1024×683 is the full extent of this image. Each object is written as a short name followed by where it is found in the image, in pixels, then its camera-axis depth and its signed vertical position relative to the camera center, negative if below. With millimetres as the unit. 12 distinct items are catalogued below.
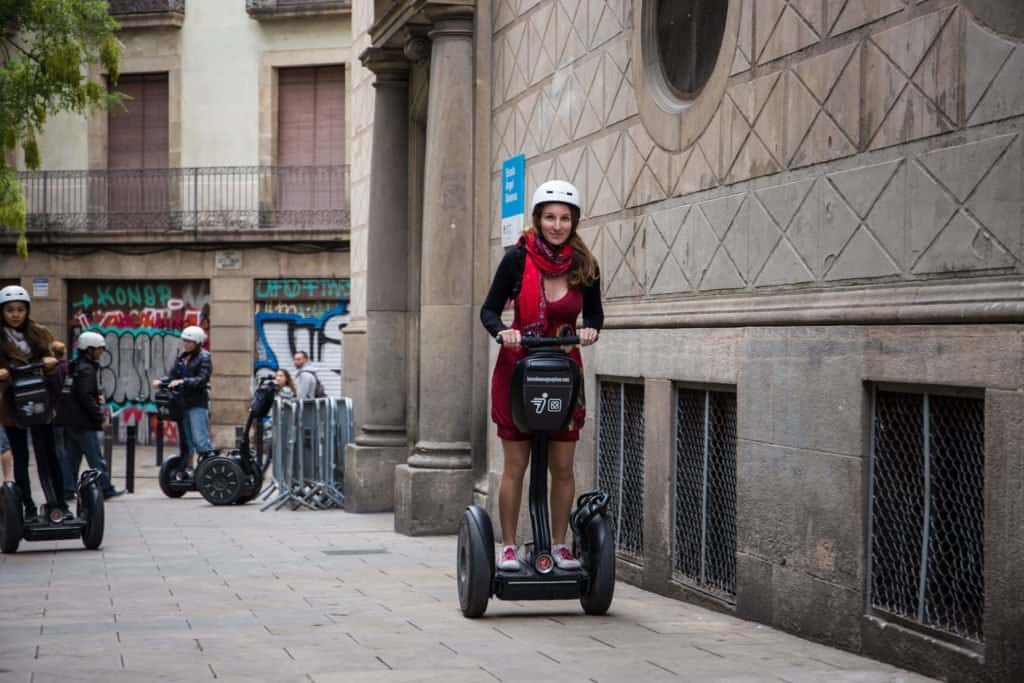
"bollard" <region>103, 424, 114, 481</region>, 19316 -909
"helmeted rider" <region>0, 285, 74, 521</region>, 11258 -21
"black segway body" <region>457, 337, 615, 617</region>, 7586 -758
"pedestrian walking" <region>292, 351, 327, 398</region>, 20016 -199
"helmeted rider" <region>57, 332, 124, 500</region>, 13655 -362
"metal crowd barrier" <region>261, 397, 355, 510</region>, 15906 -797
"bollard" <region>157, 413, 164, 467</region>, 21727 -994
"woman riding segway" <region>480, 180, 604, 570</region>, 7832 +325
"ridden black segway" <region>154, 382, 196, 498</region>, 17828 -1096
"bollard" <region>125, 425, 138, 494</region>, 19031 -1044
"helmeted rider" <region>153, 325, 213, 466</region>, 18484 -220
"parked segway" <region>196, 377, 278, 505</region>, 16672 -1059
